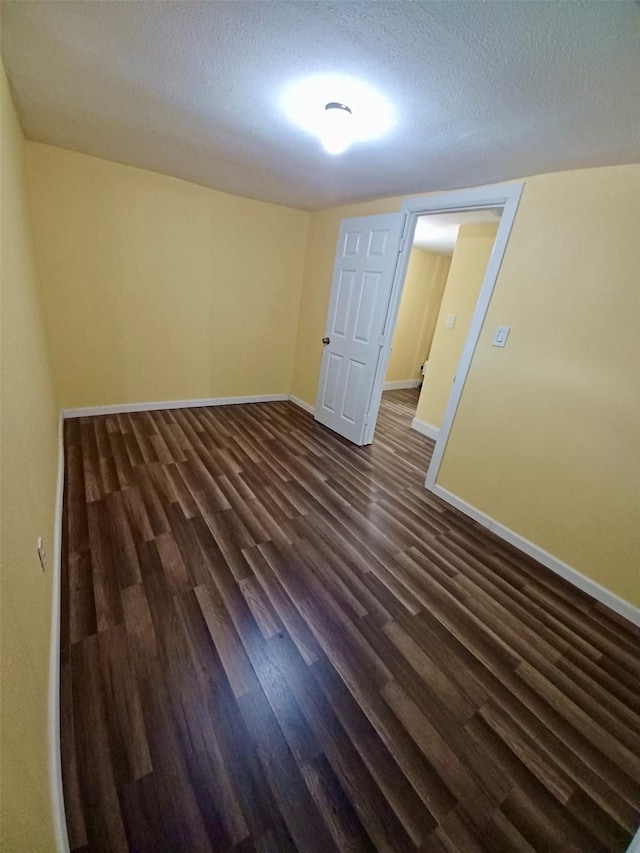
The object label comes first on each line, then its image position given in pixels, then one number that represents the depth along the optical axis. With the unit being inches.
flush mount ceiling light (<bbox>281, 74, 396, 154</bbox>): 53.8
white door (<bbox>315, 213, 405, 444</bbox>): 116.3
